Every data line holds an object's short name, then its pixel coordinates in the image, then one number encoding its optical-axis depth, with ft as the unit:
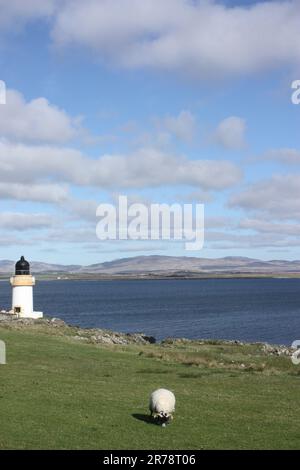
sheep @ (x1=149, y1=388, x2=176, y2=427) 62.95
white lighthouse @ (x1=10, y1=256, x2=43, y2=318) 185.68
